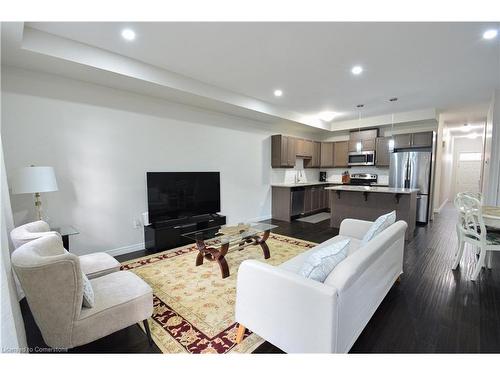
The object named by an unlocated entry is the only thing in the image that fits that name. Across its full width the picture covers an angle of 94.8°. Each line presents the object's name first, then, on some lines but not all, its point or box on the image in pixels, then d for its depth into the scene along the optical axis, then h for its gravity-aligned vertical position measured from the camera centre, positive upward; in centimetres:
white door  932 -5
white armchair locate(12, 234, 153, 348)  135 -85
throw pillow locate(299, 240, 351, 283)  152 -63
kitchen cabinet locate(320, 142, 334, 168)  731 +50
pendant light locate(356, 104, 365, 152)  514 +146
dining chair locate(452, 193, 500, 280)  271 -78
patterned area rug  179 -131
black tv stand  364 -99
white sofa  131 -85
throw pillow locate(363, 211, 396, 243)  235 -58
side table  273 -73
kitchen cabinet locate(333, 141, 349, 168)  703 +51
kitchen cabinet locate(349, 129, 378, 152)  649 +92
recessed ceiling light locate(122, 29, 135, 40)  242 +148
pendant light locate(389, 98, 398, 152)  471 +62
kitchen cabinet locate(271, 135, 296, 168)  608 +54
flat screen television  388 -42
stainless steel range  665 -25
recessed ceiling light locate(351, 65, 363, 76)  325 +146
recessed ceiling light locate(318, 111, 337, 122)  597 +150
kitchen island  442 -69
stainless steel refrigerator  550 -9
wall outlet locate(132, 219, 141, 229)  380 -86
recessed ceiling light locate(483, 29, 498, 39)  236 +142
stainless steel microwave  648 +36
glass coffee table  287 -94
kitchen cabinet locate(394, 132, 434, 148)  564 +77
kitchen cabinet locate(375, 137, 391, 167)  625 +49
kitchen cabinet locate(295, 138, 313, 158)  655 +68
